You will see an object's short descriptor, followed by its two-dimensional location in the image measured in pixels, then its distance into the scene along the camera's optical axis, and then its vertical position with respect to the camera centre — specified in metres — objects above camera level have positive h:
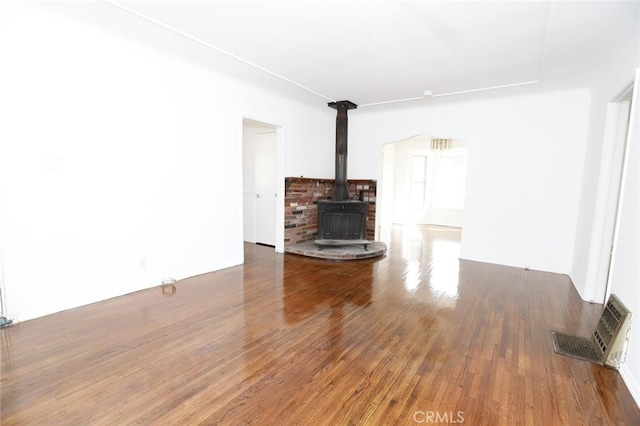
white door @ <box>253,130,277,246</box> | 5.66 -0.09
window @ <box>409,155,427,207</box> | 9.38 +0.13
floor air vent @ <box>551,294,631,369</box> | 2.15 -1.15
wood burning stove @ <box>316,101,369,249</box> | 5.38 -0.60
